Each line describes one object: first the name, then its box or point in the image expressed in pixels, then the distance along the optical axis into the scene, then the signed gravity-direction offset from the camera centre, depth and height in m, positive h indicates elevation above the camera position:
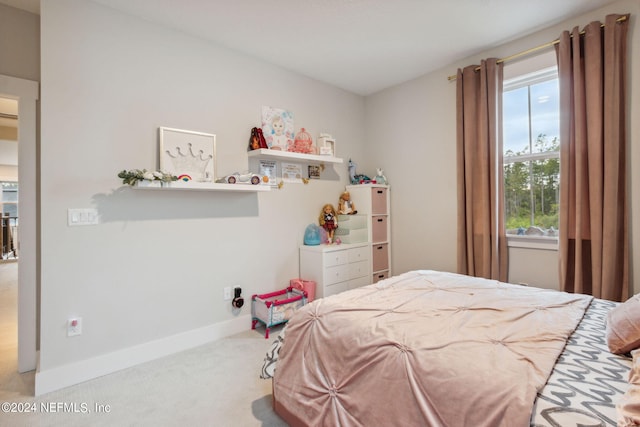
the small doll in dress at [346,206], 3.67 +0.09
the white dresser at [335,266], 3.14 -0.57
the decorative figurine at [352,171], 3.89 +0.53
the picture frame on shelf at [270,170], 3.10 +0.44
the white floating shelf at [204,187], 2.27 +0.22
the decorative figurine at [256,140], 2.95 +0.71
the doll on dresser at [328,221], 3.54 -0.09
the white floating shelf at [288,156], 2.90 +0.58
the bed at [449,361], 0.92 -0.53
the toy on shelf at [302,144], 3.29 +0.75
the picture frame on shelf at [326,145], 3.43 +0.78
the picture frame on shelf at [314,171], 3.53 +0.49
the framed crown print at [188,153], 2.45 +0.50
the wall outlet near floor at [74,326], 2.08 -0.76
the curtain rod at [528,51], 2.50 +1.39
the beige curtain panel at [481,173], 2.84 +0.38
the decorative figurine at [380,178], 3.79 +0.43
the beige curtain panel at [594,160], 2.21 +0.38
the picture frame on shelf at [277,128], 3.12 +0.89
